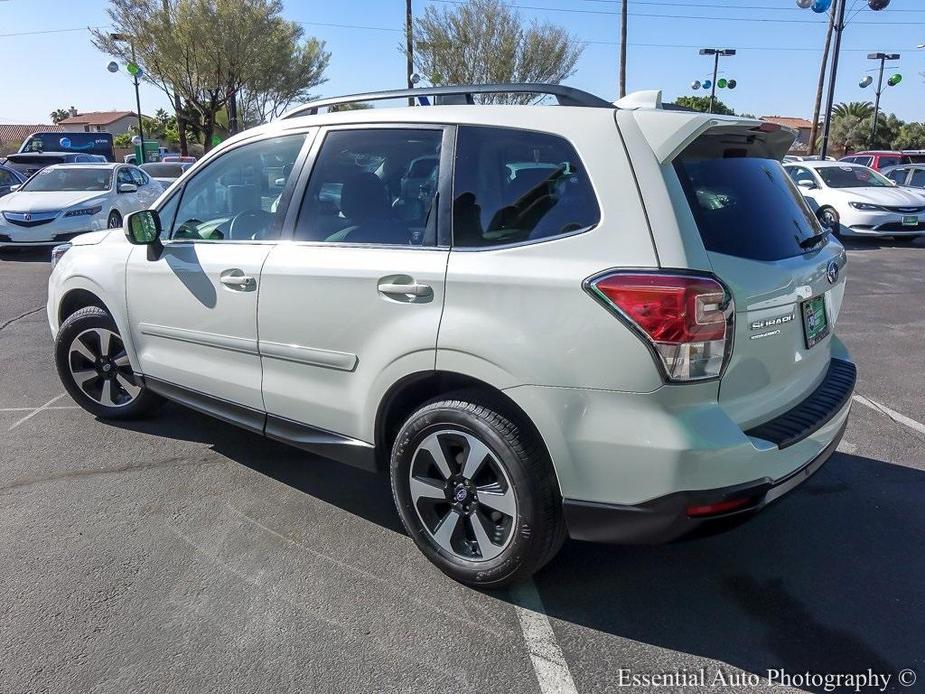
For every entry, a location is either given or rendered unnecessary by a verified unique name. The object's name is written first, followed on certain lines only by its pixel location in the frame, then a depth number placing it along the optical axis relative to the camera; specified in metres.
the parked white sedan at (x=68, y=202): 11.91
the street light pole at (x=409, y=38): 26.43
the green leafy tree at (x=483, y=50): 30.98
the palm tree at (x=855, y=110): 57.22
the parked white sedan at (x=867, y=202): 13.18
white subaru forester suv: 2.37
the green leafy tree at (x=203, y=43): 30.56
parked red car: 21.80
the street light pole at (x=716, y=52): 34.97
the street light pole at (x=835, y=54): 21.61
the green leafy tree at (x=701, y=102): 40.28
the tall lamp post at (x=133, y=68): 27.87
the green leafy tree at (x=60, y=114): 83.96
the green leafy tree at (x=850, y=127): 53.56
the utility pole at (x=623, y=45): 24.44
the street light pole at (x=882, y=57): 32.44
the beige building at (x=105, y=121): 74.59
